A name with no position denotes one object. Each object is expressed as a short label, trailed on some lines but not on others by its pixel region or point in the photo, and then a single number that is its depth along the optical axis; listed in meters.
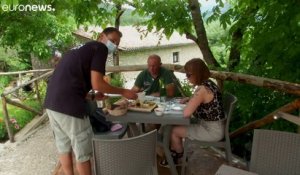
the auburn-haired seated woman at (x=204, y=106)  1.92
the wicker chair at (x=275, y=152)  1.35
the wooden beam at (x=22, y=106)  4.10
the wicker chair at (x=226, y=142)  1.95
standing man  1.63
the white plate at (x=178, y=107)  2.00
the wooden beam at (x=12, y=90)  3.86
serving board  1.94
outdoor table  1.84
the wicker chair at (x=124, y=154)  1.31
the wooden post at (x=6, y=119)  3.90
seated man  2.69
